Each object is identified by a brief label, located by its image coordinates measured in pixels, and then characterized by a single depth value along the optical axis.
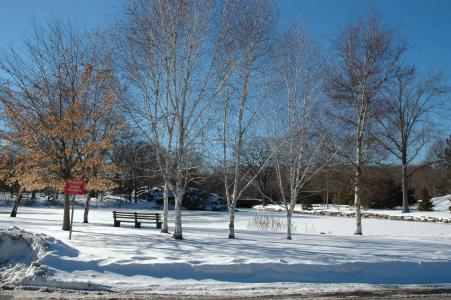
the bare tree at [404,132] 35.09
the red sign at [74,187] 13.68
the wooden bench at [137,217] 21.84
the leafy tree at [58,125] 17.66
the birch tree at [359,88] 20.83
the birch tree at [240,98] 15.30
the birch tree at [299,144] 17.06
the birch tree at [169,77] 14.69
